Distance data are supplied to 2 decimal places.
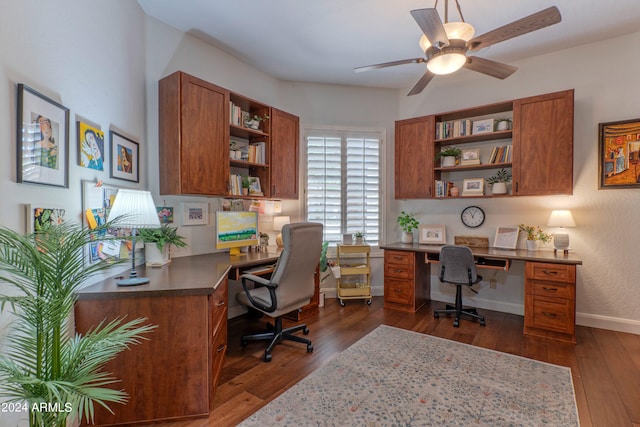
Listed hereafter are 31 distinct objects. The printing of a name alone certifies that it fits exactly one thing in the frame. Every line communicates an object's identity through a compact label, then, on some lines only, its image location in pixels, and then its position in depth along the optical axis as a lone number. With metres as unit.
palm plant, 1.05
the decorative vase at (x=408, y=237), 4.17
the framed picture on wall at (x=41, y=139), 1.40
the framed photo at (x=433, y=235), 4.09
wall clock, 3.90
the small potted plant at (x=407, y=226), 4.16
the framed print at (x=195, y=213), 3.09
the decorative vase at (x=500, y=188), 3.54
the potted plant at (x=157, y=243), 2.47
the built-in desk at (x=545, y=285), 2.89
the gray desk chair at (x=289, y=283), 2.47
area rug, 1.83
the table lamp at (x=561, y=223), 3.19
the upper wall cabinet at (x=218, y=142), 2.71
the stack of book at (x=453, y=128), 3.72
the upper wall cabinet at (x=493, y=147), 3.16
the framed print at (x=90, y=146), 1.90
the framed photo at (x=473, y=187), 3.70
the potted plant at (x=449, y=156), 3.87
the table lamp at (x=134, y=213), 1.84
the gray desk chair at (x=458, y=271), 3.27
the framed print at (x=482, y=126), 3.56
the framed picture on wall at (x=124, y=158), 2.28
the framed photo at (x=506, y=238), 3.59
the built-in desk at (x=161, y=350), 1.71
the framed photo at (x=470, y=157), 3.70
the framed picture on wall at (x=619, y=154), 3.06
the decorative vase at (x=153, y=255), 2.51
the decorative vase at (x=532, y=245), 3.42
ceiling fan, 1.74
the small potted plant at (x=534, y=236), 3.43
